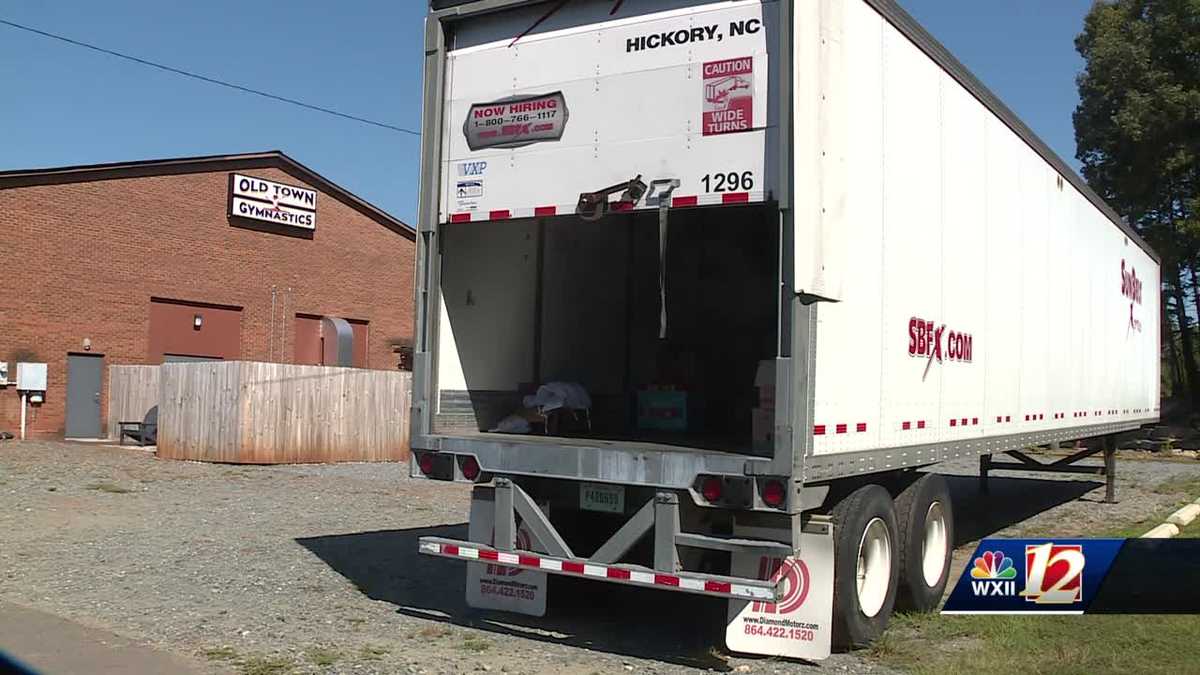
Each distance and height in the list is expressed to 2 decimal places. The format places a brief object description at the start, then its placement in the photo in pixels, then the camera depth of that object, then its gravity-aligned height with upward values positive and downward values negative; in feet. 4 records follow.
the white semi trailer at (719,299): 20.83 +2.28
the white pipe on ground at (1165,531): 38.11 -4.39
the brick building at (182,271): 87.92 +9.90
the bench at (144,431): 87.81 -3.77
